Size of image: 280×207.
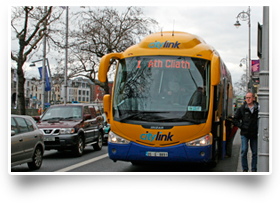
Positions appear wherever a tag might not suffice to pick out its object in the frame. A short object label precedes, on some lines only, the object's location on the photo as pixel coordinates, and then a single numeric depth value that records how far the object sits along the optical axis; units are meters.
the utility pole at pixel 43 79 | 26.59
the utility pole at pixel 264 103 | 6.68
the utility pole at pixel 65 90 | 33.12
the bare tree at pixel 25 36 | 20.20
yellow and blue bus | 7.98
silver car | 8.55
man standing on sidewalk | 8.41
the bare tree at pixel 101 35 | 31.67
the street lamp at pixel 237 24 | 34.38
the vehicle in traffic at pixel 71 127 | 12.52
